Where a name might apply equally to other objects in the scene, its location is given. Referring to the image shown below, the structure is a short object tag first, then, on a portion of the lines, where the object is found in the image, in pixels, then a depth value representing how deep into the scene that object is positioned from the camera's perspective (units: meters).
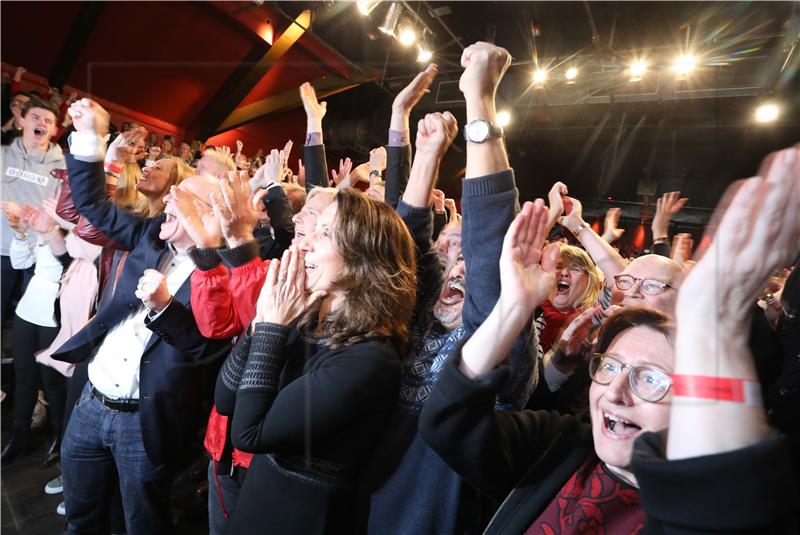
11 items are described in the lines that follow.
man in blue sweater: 0.83
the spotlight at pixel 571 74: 5.01
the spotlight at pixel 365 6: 2.33
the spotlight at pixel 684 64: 4.55
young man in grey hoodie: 2.53
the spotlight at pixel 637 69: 4.69
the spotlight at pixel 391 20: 3.20
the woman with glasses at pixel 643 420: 0.36
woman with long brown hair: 0.87
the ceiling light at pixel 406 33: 3.83
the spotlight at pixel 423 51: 4.12
